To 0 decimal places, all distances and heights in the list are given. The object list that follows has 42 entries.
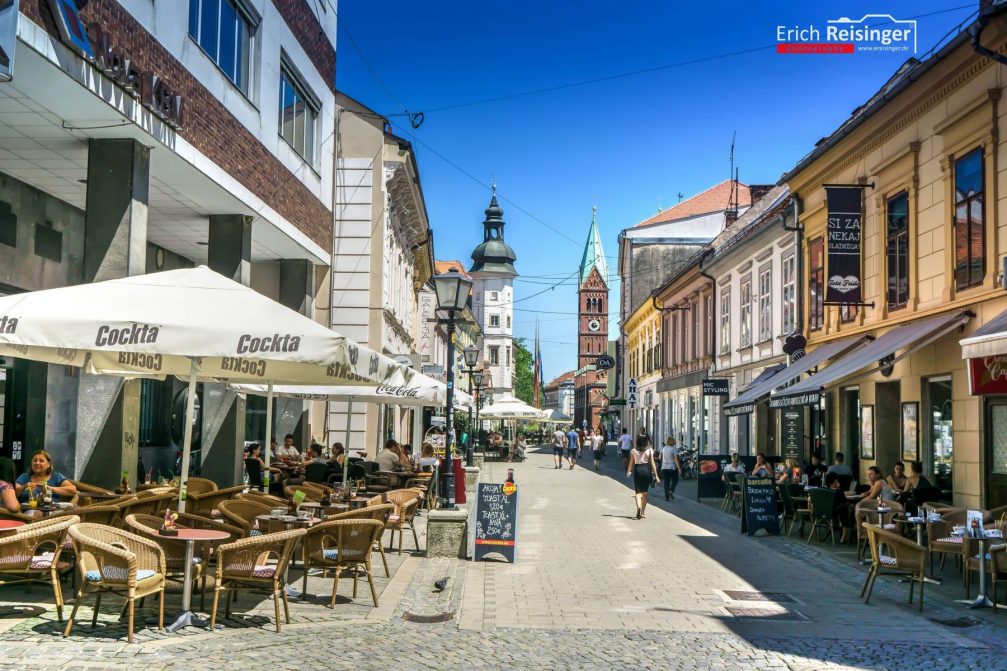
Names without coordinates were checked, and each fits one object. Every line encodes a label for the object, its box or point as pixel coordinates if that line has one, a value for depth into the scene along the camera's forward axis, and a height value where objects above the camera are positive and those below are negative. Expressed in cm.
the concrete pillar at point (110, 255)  1227 +176
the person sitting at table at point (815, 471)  1822 -111
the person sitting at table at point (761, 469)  2005 -117
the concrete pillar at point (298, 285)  2269 +264
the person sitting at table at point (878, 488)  1394 -105
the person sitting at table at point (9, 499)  902 -91
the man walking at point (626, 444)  4446 -160
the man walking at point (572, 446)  4230 -161
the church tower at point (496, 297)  11519 +1290
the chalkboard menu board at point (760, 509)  1658 -160
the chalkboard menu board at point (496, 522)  1260 -145
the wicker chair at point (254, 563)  789 -128
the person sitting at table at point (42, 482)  1003 -84
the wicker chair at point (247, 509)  1011 -108
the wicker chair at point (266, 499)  1048 -101
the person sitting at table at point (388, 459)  1931 -107
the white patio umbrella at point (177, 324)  793 +62
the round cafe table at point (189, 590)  770 -146
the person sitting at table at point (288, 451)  2120 -106
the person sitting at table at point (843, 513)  1516 -151
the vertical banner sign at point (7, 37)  816 +293
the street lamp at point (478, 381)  4101 +104
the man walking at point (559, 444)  4206 -153
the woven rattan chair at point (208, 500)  1139 -115
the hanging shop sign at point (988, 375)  1321 +53
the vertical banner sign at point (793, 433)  2302 -49
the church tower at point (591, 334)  12444 +992
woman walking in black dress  1908 -113
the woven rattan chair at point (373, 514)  983 -111
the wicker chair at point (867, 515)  1284 -132
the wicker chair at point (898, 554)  980 -138
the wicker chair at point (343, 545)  916 -130
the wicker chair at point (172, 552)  801 -121
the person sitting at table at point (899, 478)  1504 -96
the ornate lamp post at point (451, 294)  1496 +167
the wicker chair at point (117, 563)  725 -121
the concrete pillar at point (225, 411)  1748 -17
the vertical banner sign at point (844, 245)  1847 +308
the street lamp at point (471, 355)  3155 +160
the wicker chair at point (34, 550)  775 -119
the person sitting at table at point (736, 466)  2304 -128
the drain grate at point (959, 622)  908 -188
